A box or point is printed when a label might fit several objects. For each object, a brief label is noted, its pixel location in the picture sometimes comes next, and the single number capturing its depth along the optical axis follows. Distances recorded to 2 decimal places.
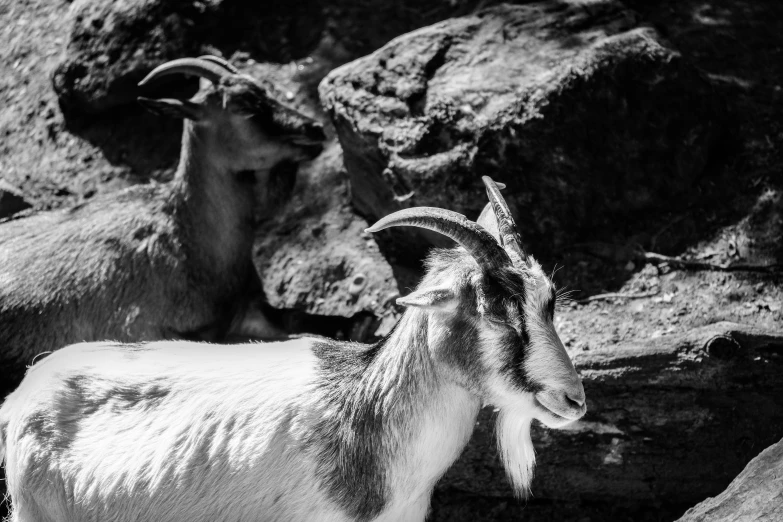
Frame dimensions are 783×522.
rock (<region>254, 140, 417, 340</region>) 12.31
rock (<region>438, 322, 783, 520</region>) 8.79
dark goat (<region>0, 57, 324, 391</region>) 10.73
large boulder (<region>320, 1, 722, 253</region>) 11.36
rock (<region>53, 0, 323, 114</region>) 16.09
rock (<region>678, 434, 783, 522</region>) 6.70
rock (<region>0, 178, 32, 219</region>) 13.82
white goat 6.65
